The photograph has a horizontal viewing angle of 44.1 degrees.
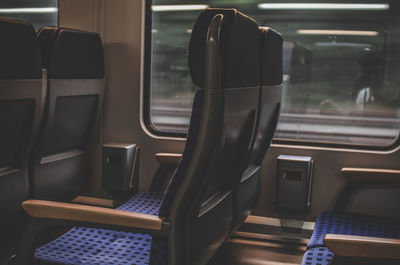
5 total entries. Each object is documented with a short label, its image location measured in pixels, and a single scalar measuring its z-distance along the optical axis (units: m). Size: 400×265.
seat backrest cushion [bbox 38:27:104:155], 2.48
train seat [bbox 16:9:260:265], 1.53
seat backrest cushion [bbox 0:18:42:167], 2.05
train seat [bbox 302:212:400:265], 2.05
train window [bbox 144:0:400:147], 2.72
